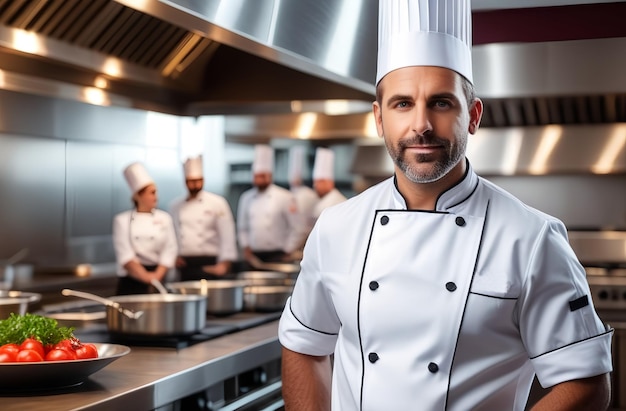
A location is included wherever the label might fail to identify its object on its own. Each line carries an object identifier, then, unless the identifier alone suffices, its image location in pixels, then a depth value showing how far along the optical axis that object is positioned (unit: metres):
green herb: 2.24
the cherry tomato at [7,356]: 2.13
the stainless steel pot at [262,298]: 3.71
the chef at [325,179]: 5.98
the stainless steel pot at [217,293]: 3.43
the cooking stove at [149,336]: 2.85
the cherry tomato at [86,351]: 2.24
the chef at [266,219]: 6.23
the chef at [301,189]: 6.41
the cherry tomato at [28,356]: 2.13
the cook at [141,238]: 4.32
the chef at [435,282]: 1.62
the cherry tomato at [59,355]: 2.17
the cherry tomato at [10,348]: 2.15
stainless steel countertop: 2.08
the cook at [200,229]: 5.22
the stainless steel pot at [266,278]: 3.83
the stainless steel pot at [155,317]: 2.80
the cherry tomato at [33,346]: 2.17
